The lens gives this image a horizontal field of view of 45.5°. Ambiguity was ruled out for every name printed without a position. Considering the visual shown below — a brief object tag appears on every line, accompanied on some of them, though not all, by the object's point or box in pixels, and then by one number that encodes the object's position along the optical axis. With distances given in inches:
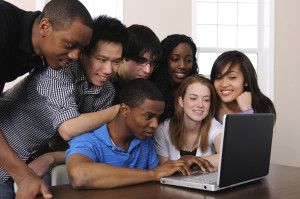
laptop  44.3
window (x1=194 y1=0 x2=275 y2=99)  187.9
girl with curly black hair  94.3
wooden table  43.7
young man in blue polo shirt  48.6
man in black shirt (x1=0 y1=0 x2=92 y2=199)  54.9
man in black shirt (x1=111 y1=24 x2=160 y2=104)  83.4
